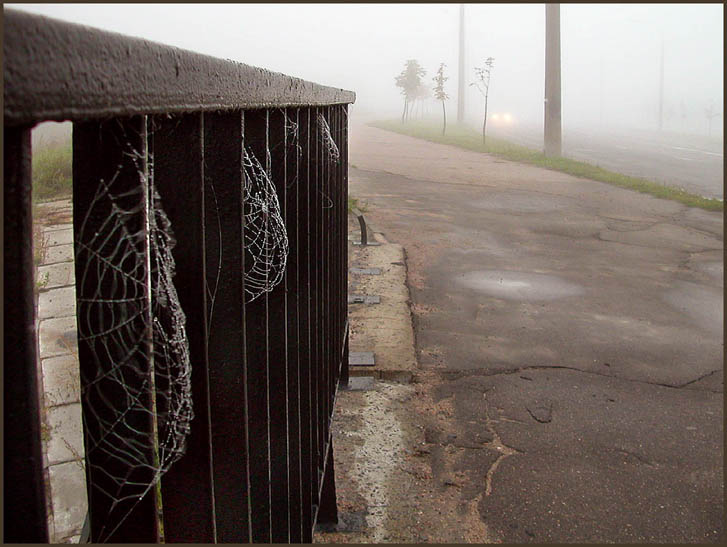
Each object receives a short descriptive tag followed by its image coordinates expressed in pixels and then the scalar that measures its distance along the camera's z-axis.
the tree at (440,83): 42.92
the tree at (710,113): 73.04
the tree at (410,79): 61.38
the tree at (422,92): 65.47
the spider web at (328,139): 2.27
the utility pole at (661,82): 71.25
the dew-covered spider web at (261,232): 1.23
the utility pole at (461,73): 47.38
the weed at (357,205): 10.31
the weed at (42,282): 4.93
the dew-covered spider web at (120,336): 0.67
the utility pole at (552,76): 22.45
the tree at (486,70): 34.75
